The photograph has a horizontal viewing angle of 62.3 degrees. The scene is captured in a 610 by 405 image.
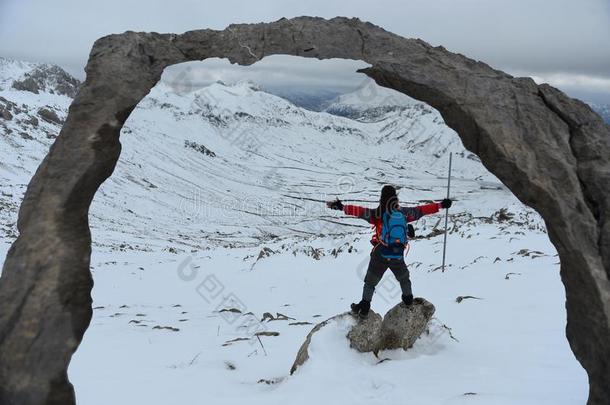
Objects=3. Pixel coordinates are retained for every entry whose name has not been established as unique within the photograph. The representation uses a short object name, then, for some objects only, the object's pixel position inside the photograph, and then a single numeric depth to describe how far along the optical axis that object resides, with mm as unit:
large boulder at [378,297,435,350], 8523
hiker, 8203
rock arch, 5684
